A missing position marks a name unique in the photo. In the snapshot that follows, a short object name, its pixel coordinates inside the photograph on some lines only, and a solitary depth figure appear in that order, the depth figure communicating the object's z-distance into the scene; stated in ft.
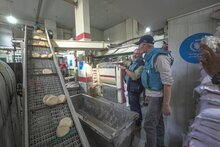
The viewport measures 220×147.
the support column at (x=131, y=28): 21.93
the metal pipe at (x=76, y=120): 3.39
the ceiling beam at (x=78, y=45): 11.87
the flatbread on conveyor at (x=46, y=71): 5.83
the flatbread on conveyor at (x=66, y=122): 3.71
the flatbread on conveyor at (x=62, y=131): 3.52
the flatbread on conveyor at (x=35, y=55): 6.79
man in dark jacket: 7.20
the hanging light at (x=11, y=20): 13.62
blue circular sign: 5.15
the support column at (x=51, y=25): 23.86
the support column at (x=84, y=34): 15.21
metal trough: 4.54
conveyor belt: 3.38
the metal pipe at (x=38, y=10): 16.12
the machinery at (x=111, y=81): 13.30
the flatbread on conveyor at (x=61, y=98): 4.46
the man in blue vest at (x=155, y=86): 4.38
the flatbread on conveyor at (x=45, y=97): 4.35
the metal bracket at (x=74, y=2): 15.74
